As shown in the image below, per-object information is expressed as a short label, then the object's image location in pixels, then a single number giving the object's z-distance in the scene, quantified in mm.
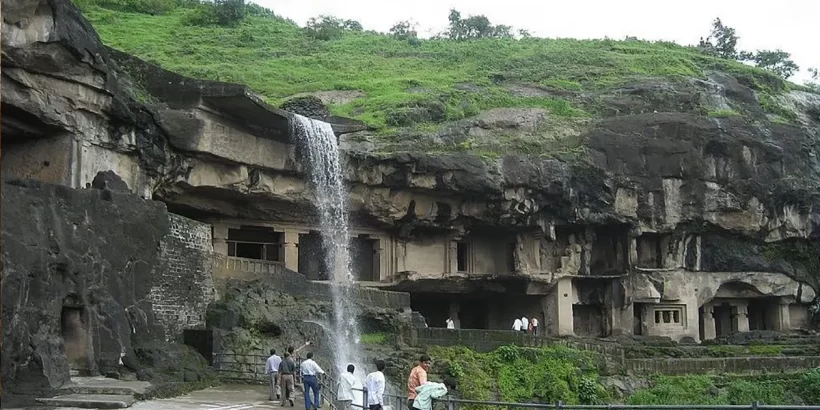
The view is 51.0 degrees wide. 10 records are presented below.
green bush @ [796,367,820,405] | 25450
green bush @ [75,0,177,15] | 54625
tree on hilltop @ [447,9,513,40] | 71062
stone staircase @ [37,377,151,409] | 13156
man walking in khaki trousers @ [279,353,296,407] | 15023
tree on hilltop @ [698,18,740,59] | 63406
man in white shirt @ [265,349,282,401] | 15719
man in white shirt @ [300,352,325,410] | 13695
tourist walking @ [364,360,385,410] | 11406
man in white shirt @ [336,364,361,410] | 12086
